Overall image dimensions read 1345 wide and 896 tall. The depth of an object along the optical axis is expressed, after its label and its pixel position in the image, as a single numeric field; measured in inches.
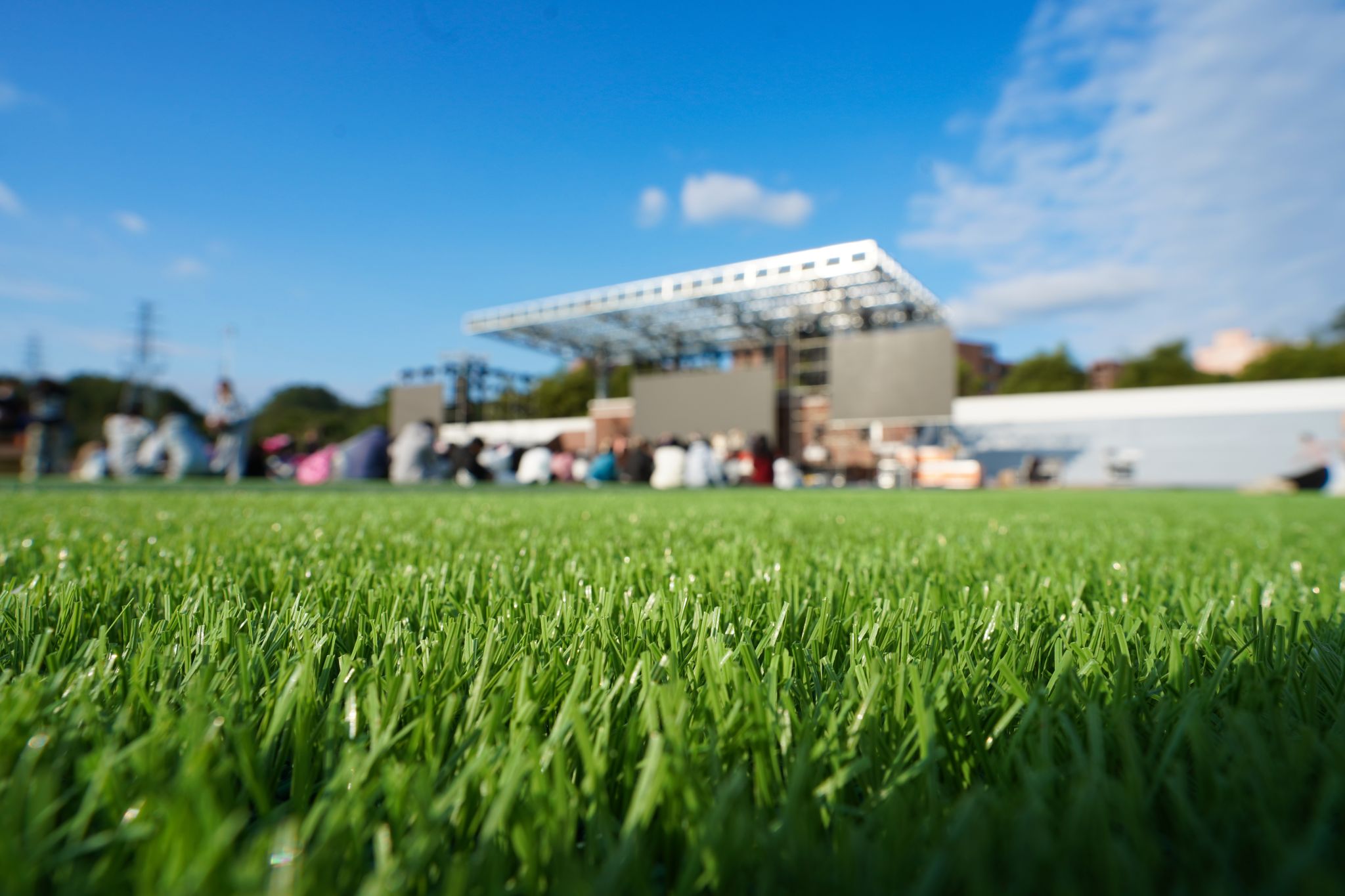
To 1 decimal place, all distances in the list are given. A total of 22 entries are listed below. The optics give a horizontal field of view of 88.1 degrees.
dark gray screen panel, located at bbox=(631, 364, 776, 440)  953.5
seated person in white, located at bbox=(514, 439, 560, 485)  530.0
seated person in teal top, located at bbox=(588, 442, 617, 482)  561.6
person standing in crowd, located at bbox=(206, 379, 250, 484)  403.9
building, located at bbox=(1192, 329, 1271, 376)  2950.3
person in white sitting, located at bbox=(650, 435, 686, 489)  504.1
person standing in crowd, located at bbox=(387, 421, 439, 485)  451.5
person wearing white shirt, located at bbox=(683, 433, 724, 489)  534.6
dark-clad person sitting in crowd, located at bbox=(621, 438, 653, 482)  560.4
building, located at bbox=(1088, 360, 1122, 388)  1995.2
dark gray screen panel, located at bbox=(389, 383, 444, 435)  1197.7
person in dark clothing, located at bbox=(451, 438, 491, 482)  520.1
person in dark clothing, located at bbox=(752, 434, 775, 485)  622.8
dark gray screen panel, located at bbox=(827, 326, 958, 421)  817.5
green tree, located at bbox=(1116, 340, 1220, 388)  1568.7
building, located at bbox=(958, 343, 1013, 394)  2748.5
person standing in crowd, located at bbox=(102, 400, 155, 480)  447.8
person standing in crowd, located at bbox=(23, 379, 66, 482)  464.1
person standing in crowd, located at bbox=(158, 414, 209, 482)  437.1
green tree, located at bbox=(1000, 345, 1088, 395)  1722.4
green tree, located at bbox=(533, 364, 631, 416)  1921.8
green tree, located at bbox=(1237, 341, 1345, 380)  1323.8
